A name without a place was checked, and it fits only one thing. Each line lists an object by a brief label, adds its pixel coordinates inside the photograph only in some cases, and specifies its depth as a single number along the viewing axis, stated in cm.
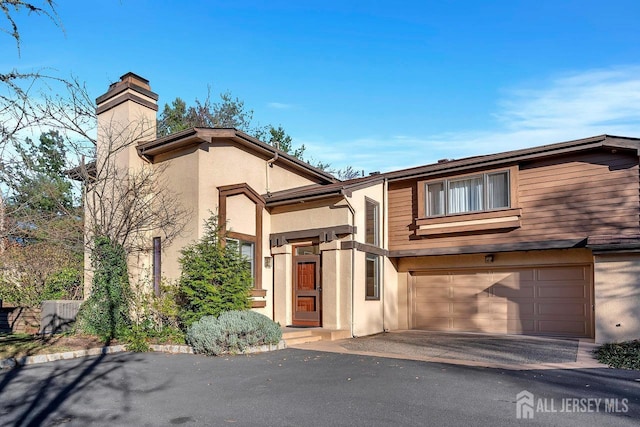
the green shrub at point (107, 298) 1155
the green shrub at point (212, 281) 1144
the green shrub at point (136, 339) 1071
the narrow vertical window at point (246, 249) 1331
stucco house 1270
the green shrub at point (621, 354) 902
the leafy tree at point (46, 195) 746
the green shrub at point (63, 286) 1644
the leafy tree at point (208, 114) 2966
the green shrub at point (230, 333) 1027
